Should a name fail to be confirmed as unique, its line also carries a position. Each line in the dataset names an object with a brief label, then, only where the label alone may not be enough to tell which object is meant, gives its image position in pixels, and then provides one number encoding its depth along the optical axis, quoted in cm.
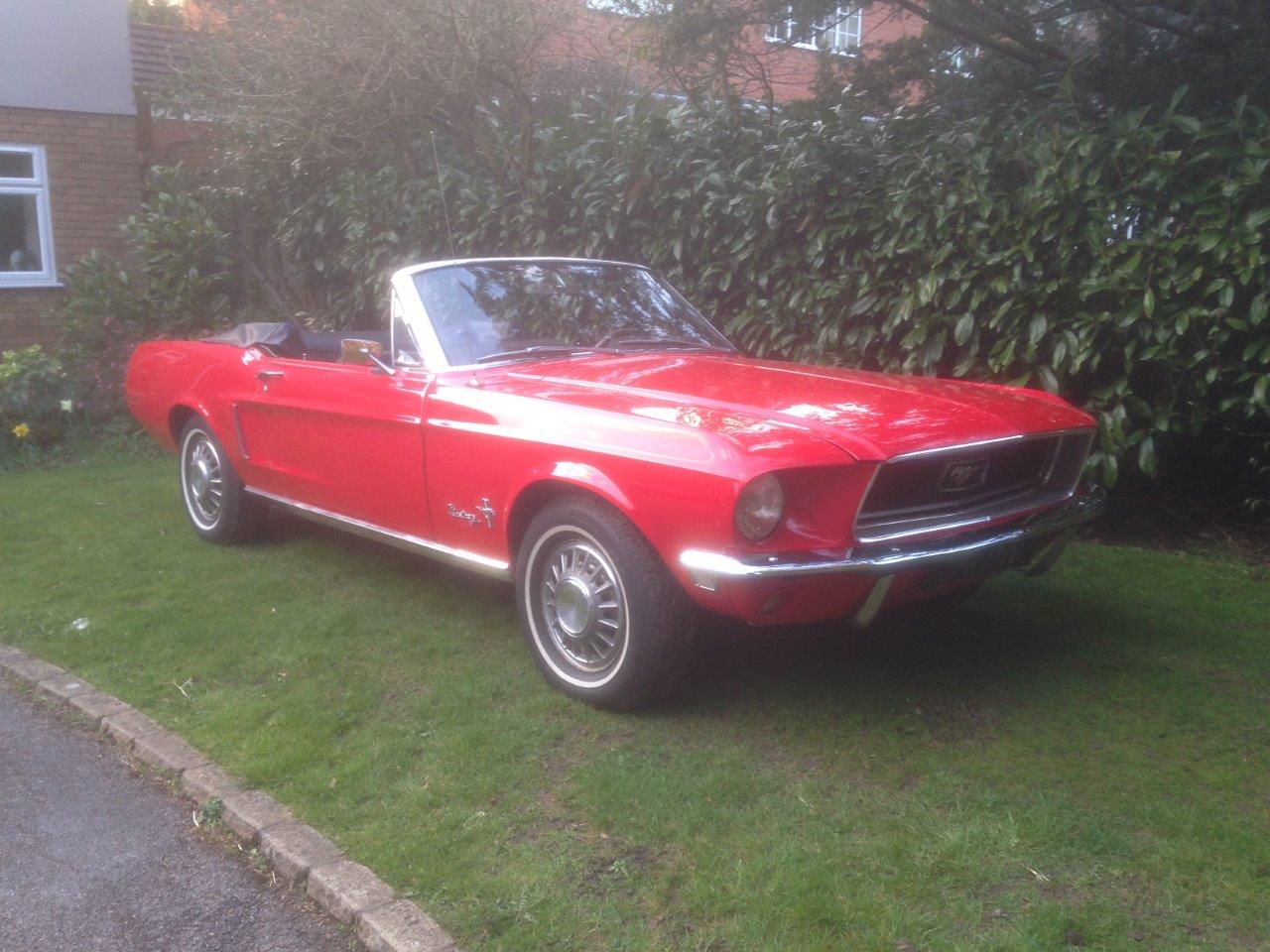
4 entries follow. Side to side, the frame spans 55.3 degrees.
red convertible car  378
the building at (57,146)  1254
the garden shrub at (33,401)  1059
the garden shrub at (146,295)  1143
